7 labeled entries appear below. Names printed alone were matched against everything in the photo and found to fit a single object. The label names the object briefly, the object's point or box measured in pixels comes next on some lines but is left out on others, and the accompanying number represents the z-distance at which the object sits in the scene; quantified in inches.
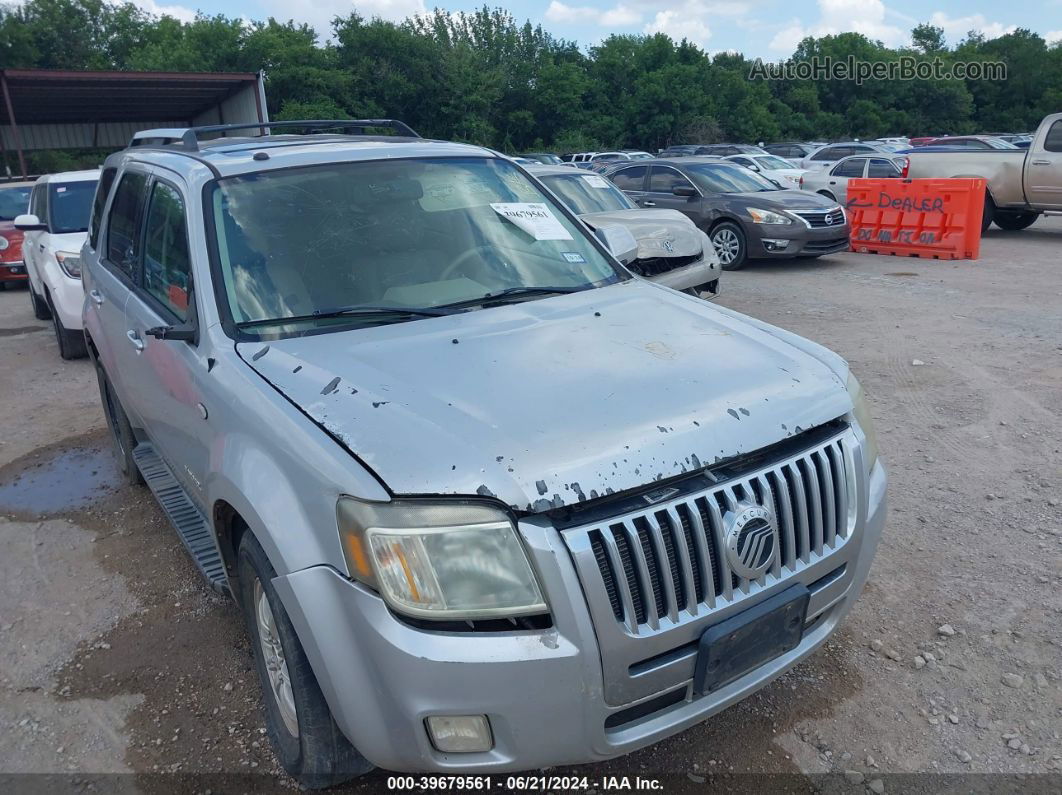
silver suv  76.3
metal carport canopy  757.3
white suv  291.7
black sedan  456.1
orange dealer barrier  474.6
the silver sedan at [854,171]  657.6
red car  483.2
